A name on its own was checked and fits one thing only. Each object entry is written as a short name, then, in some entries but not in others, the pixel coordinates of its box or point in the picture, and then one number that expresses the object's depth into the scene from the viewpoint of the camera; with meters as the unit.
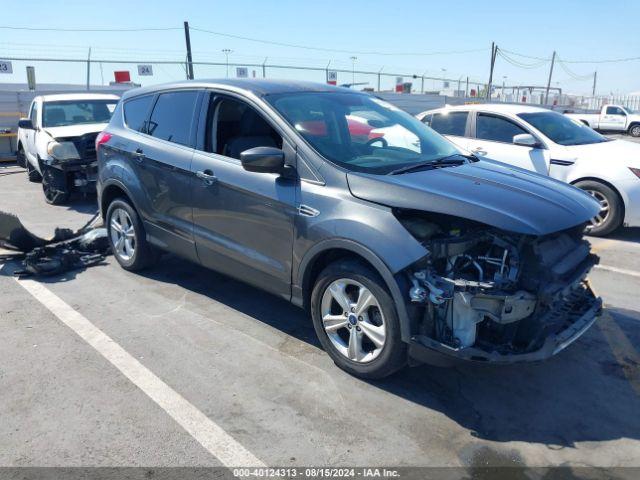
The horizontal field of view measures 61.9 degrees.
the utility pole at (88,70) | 19.35
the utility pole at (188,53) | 20.81
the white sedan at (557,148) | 7.03
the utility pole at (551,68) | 56.66
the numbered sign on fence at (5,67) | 17.67
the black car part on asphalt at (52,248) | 5.62
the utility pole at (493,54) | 38.94
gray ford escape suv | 3.12
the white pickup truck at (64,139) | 8.75
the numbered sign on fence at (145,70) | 20.33
